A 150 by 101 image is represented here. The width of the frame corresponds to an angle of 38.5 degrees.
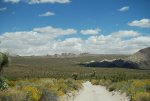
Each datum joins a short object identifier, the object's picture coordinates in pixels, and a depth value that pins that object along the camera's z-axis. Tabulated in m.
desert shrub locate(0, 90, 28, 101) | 11.85
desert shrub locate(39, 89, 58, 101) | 14.53
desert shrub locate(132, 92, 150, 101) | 14.25
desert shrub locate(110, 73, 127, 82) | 35.21
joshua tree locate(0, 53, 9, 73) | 16.75
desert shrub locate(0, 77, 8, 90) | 15.50
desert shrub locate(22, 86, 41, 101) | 13.55
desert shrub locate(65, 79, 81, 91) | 26.52
